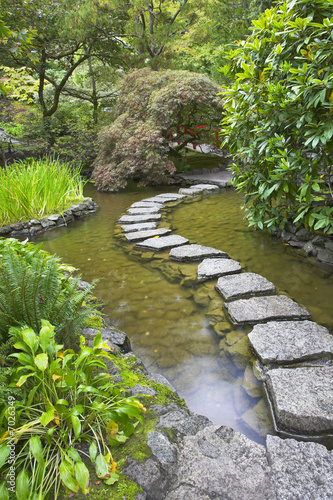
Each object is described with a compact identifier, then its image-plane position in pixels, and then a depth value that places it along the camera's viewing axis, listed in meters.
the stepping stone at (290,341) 1.90
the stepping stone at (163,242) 3.87
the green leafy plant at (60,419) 0.99
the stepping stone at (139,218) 5.12
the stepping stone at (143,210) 5.54
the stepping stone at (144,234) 4.27
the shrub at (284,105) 2.50
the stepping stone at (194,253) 3.50
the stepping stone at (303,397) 1.47
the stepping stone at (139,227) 4.67
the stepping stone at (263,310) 2.31
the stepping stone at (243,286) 2.69
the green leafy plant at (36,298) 1.47
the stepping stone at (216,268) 3.07
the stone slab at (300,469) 1.08
